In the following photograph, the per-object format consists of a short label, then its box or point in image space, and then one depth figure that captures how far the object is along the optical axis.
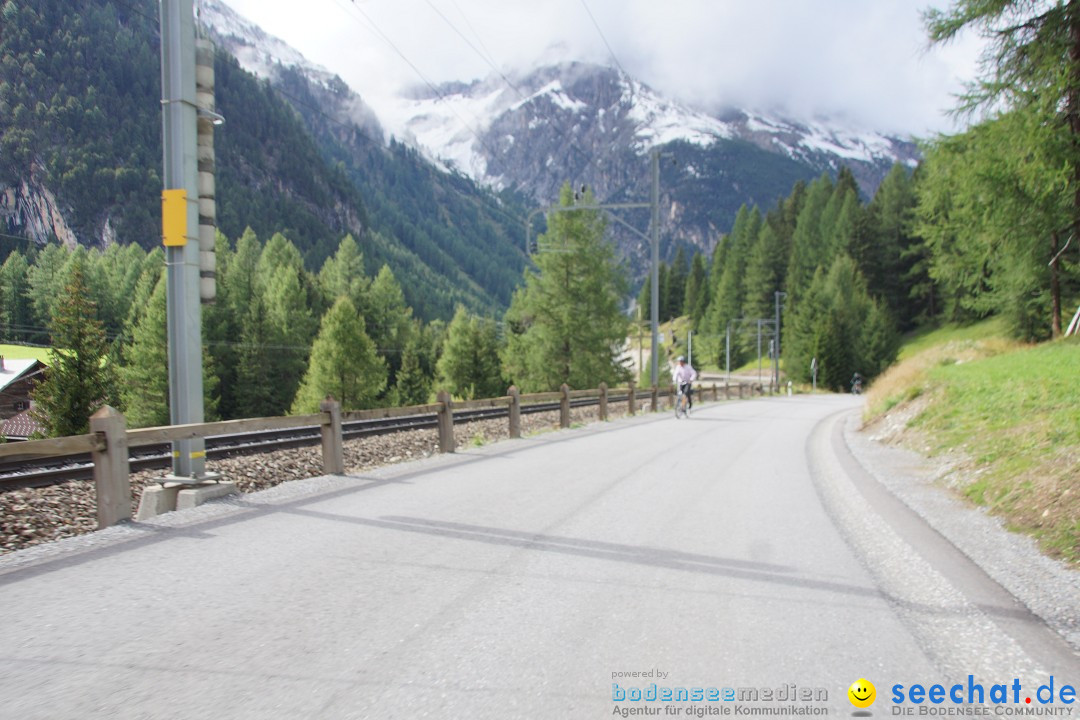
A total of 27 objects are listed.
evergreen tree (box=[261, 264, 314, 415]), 60.03
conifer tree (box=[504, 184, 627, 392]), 44.69
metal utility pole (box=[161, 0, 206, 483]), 7.73
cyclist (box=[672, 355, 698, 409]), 24.11
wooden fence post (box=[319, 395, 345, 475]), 9.84
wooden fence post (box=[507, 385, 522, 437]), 16.69
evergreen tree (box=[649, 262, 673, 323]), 157.19
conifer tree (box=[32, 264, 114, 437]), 25.20
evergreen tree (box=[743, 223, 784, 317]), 111.88
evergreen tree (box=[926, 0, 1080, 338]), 18.92
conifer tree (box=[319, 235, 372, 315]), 78.94
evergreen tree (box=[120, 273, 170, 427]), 41.41
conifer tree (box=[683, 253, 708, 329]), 142.88
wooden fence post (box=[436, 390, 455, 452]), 13.13
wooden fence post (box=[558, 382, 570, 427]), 20.30
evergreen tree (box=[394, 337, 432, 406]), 69.45
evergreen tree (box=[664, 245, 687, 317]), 161.00
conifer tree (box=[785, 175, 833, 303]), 103.12
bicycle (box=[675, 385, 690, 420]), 25.38
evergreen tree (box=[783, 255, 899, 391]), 82.12
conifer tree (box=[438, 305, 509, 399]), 67.88
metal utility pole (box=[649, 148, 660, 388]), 30.17
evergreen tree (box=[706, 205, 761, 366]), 115.31
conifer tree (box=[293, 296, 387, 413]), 53.00
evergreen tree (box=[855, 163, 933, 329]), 96.38
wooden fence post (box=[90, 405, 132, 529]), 6.41
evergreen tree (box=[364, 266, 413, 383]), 76.75
